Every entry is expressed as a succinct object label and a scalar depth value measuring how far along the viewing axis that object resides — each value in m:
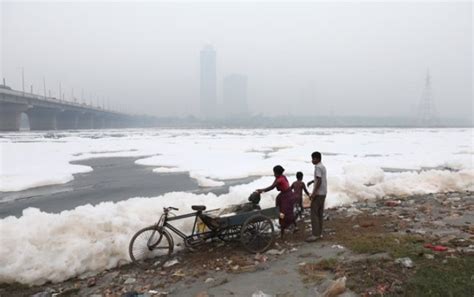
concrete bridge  59.25
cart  6.25
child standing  7.85
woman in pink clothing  6.81
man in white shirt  6.77
